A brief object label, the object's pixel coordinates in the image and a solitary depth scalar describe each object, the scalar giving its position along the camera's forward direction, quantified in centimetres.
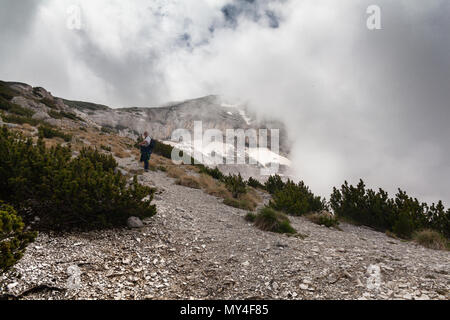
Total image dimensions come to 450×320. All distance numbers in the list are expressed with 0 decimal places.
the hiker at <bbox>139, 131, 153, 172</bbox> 1355
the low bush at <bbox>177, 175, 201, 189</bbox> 1322
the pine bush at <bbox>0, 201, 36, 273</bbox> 261
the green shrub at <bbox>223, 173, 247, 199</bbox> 1270
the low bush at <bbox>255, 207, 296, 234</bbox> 739
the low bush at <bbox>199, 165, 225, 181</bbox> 1876
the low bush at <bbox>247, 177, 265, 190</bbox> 1930
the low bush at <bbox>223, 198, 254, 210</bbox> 1080
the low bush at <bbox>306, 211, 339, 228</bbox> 977
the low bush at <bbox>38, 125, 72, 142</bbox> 1578
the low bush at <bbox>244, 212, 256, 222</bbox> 834
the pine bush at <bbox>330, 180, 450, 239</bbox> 958
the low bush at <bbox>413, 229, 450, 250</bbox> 744
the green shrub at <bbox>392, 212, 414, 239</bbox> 931
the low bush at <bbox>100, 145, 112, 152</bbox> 1744
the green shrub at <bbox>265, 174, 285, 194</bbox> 1760
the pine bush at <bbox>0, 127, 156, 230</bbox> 466
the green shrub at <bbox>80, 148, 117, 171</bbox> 982
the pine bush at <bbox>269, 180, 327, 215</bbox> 1130
